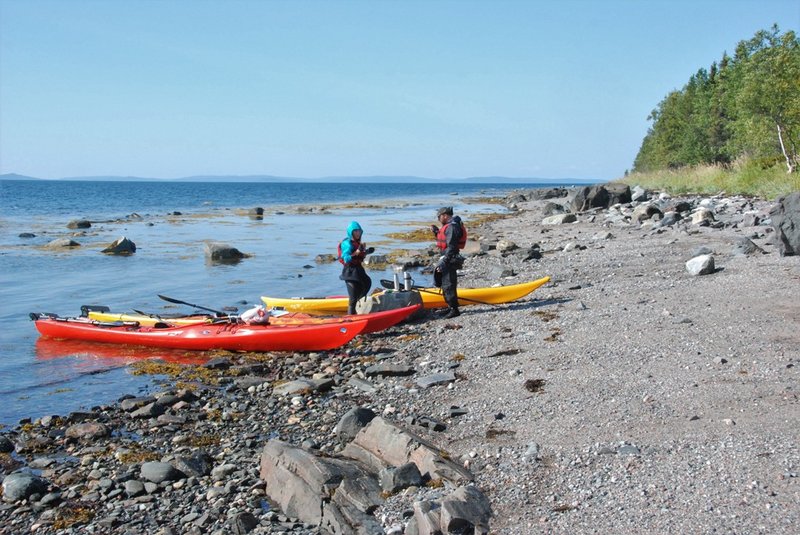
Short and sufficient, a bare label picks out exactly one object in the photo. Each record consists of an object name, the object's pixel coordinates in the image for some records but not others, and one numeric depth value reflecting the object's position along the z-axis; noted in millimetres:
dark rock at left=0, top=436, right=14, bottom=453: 8247
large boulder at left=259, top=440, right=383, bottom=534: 5621
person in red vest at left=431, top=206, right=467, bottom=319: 13245
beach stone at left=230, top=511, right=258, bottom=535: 5723
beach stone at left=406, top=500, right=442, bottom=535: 5094
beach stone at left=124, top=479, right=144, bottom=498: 6750
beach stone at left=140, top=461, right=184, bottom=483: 6984
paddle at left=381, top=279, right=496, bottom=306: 14461
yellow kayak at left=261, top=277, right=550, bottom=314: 14406
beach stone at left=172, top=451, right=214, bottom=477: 7102
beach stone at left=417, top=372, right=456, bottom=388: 9266
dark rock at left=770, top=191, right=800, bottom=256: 14672
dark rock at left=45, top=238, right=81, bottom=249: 31547
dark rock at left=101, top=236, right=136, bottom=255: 29641
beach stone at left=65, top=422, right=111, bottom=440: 8516
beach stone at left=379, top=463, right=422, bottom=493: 5965
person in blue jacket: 13148
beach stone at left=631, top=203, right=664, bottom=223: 27562
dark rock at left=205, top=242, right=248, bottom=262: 26594
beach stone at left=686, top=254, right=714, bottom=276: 14422
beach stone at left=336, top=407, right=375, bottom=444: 7746
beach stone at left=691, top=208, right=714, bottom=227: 22745
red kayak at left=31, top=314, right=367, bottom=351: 12289
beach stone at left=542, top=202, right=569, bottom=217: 40156
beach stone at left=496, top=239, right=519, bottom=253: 23581
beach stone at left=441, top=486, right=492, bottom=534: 5086
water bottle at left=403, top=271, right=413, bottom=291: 14242
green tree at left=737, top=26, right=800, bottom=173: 32688
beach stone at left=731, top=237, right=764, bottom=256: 15984
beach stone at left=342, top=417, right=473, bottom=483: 6090
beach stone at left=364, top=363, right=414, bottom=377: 10078
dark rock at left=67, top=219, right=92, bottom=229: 43438
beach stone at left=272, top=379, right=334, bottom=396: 9688
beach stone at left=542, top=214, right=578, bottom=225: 33462
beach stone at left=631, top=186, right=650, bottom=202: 41406
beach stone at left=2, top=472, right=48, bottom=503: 6820
